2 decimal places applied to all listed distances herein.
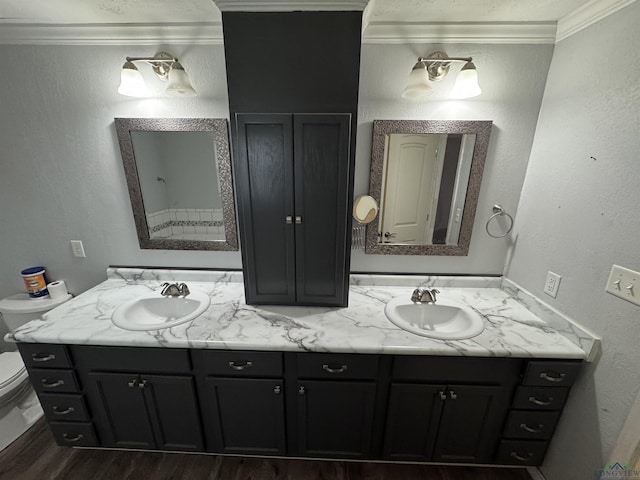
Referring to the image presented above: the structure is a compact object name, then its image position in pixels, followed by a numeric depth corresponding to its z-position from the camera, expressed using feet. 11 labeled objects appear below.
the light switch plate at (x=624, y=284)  2.99
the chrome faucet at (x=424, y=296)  4.65
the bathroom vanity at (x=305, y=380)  3.75
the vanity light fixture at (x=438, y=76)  4.09
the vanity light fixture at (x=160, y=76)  4.27
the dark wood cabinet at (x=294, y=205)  3.78
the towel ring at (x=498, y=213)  4.97
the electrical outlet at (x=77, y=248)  5.52
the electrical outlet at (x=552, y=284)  4.07
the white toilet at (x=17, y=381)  4.88
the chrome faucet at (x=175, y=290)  4.83
